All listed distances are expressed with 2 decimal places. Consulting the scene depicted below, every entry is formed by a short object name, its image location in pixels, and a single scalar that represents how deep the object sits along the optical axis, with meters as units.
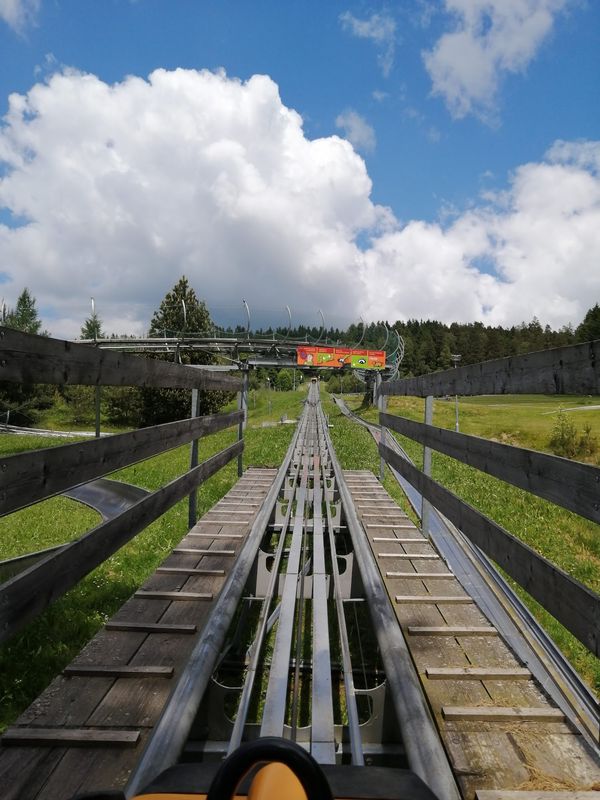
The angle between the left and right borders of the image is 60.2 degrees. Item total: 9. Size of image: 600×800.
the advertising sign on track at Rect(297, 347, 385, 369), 36.19
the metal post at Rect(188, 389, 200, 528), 4.96
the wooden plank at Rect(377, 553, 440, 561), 4.06
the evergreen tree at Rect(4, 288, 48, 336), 62.84
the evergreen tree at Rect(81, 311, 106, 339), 72.49
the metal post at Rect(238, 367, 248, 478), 7.44
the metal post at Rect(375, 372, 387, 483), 7.39
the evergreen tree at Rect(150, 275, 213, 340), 43.78
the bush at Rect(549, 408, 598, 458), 16.70
